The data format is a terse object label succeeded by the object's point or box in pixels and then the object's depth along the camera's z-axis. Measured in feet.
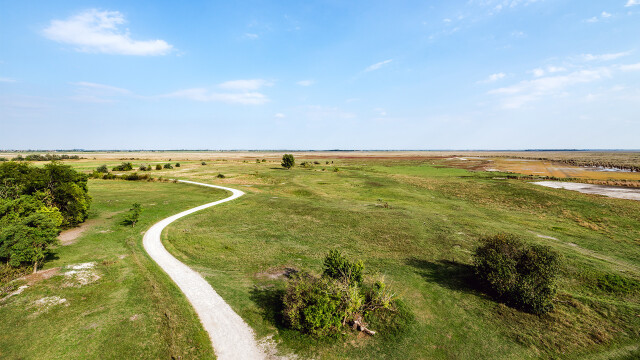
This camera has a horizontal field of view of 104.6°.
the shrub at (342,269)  52.80
